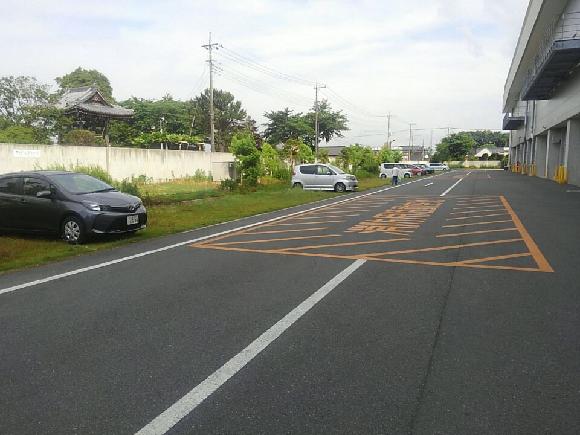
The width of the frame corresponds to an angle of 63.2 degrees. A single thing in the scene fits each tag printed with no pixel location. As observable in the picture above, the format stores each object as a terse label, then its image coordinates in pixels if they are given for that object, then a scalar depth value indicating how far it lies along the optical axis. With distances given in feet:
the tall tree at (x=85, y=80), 193.88
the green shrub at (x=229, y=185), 81.88
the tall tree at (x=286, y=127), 200.85
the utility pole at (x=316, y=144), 166.46
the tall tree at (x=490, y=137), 465.88
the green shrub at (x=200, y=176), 111.55
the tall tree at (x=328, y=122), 207.21
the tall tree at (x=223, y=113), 201.78
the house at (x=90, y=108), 134.00
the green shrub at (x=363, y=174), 145.28
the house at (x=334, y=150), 344.61
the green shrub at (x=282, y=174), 100.81
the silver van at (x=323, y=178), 84.34
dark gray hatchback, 29.71
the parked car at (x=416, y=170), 182.41
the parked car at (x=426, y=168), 198.70
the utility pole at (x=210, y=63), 128.98
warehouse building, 78.79
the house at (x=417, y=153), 416.34
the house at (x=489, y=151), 386.20
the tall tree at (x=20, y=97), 125.59
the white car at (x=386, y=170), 154.61
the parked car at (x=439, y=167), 250.45
